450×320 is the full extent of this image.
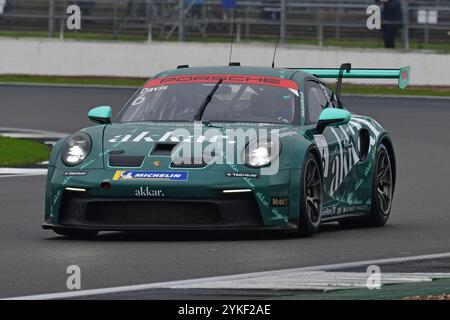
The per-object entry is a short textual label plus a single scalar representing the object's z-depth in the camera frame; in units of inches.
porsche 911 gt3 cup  406.6
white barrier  1386.6
